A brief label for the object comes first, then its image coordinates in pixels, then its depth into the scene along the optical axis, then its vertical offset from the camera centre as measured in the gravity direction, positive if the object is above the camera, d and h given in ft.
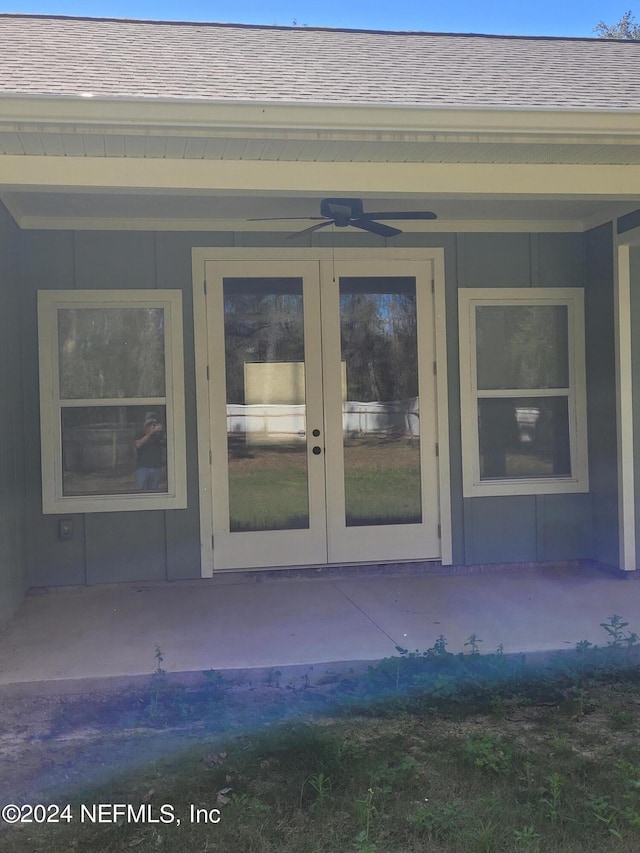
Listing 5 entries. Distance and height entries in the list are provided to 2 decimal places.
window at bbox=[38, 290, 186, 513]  18.75 +0.55
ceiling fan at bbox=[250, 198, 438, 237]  15.98 +4.22
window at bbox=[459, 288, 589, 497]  20.29 +0.53
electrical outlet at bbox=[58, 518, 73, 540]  18.69 -2.60
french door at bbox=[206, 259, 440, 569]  19.42 +0.09
